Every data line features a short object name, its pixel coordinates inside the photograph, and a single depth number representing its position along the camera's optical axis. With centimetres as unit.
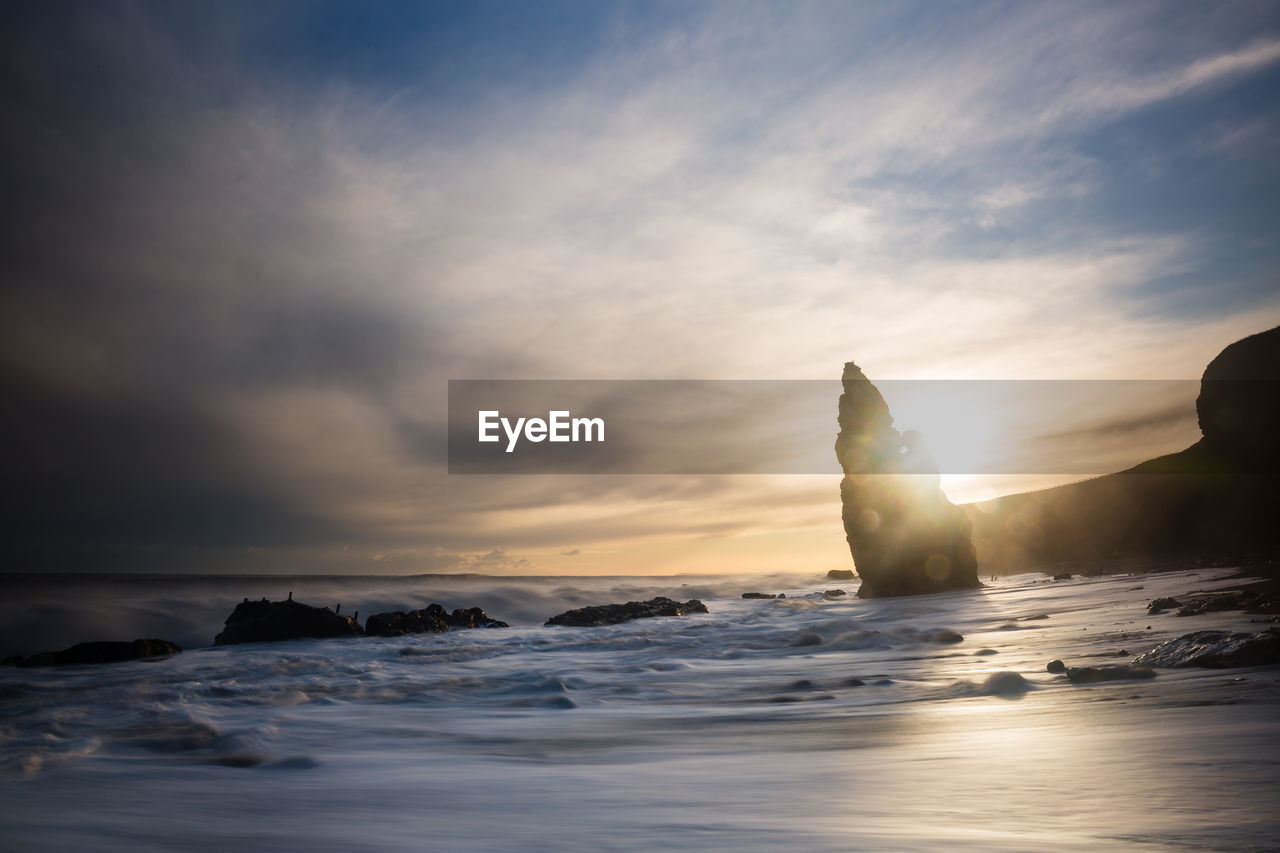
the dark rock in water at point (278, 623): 1895
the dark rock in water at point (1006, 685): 635
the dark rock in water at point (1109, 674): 601
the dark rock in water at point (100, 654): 1414
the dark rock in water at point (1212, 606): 1009
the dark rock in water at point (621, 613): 2529
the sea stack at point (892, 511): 3466
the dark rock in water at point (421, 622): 2091
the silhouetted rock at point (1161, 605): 1148
